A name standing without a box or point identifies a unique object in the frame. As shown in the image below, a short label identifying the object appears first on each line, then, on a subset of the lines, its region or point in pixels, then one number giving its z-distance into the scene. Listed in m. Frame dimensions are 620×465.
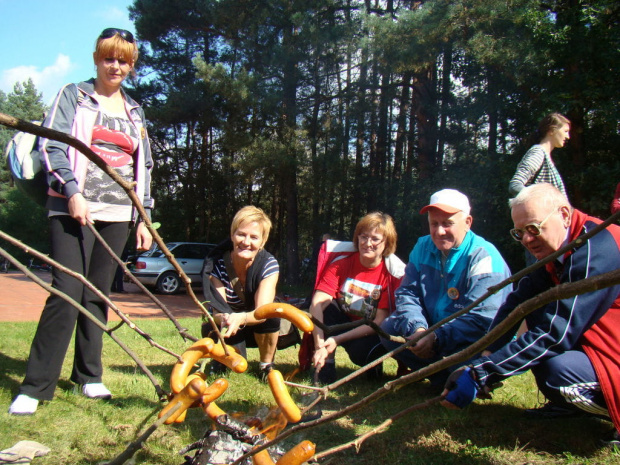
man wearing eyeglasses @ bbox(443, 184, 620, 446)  1.95
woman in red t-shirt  3.46
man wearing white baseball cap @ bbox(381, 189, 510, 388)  2.78
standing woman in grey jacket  2.48
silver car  13.89
